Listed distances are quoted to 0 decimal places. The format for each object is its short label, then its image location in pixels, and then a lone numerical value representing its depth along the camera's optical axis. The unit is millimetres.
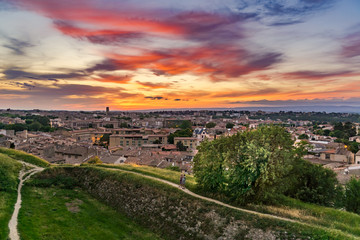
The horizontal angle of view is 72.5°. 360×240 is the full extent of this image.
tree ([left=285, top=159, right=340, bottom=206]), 23355
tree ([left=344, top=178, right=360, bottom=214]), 24811
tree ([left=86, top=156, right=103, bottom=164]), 43406
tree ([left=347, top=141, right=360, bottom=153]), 77481
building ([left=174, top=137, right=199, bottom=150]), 95681
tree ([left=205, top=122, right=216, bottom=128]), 163125
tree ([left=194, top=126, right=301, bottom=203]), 18438
